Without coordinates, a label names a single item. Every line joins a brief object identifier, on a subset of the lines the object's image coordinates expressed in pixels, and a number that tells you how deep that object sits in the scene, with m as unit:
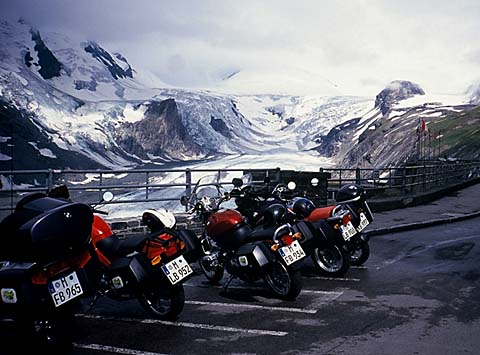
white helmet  6.13
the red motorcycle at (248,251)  6.86
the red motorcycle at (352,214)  8.50
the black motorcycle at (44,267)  4.60
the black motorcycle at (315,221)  8.16
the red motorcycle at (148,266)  5.70
